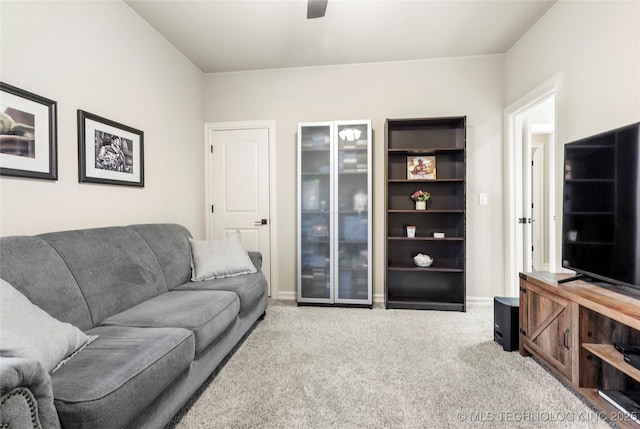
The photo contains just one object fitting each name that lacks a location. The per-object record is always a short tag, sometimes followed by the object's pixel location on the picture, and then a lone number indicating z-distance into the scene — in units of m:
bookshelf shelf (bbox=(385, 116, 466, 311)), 3.20
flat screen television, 1.52
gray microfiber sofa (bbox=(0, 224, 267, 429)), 0.96
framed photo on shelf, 3.26
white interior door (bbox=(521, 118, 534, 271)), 3.12
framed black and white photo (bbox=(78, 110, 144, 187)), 2.04
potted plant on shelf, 3.21
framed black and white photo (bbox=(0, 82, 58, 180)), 1.58
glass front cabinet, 3.26
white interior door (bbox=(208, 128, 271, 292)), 3.59
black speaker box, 2.20
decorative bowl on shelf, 3.18
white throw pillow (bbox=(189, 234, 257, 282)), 2.52
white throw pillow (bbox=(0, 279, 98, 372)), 1.02
